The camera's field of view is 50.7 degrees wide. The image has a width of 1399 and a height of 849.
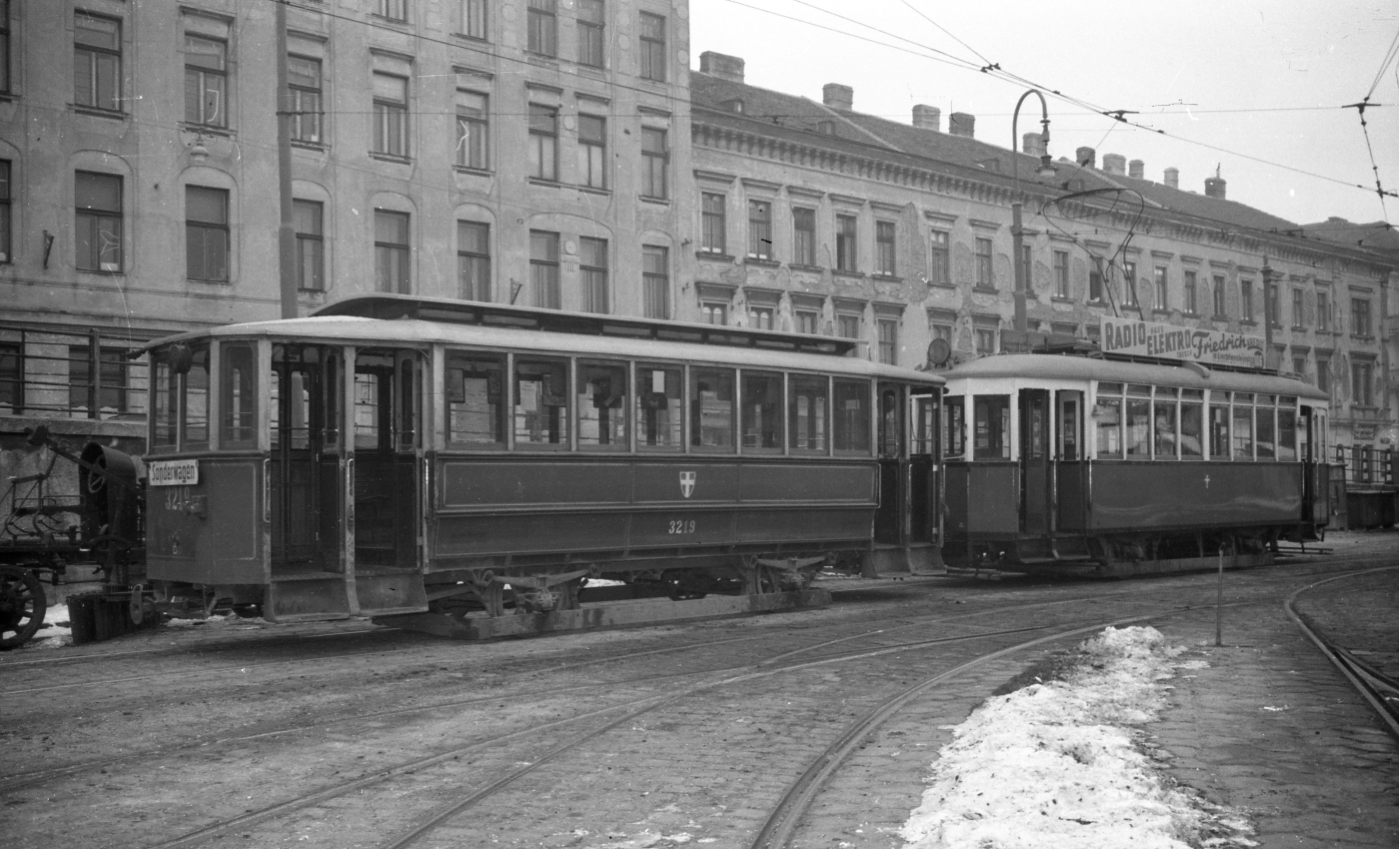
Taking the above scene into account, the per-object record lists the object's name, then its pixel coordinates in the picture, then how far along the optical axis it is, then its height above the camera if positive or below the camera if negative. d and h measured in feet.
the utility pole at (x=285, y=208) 58.39 +10.81
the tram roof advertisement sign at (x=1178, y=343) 75.97 +6.79
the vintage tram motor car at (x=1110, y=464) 65.67 +0.30
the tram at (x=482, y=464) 40.57 +0.34
